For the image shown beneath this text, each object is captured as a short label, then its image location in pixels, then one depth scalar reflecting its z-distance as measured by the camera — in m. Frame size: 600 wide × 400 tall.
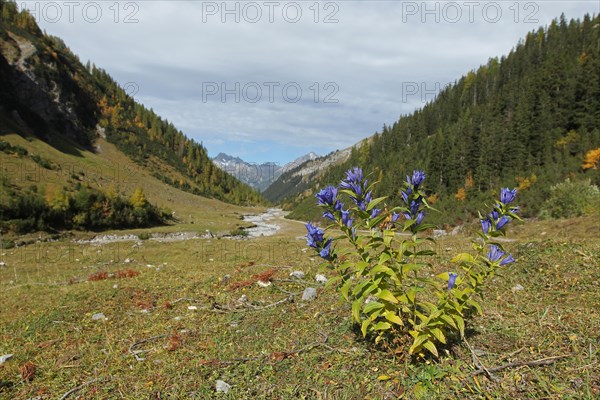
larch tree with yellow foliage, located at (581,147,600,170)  44.72
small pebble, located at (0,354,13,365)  5.26
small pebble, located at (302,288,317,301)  6.95
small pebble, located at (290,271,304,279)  8.81
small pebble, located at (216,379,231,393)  3.99
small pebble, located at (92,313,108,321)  7.04
